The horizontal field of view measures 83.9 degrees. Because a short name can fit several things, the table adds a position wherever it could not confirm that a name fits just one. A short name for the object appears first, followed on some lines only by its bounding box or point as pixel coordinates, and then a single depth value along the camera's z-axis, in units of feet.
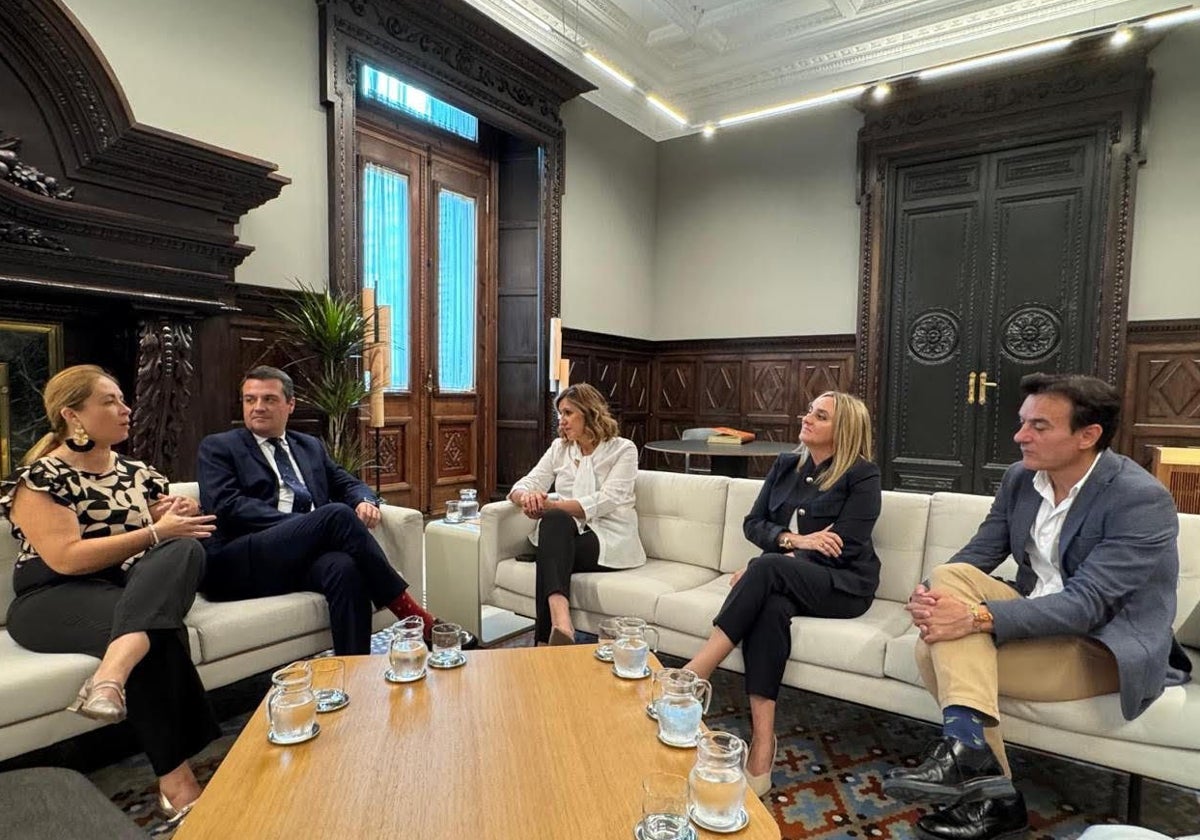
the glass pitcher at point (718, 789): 3.39
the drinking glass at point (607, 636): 5.46
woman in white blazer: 8.04
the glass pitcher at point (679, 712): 4.15
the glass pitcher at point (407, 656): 5.04
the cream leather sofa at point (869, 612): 5.07
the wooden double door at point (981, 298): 16.63
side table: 9.02
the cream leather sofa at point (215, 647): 5.20
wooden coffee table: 3.40
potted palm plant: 11.97
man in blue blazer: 4.99
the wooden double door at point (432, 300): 15.62
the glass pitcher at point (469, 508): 9.93
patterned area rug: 5.39
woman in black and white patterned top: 5.37
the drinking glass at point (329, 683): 4.58
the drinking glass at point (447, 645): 5.36
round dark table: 12.94
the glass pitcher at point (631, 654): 5.13
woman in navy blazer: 6.24
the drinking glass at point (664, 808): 3.26
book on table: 13.81
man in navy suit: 7.21
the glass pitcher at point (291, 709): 4.12
